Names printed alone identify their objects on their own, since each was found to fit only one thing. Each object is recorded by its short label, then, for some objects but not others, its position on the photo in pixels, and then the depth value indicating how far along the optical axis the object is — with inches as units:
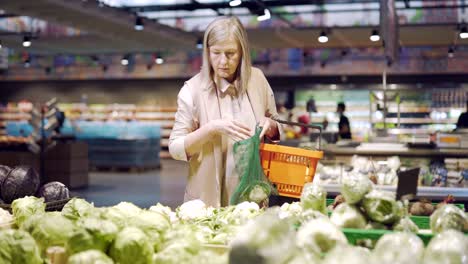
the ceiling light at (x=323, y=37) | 524.2
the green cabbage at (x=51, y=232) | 82.7
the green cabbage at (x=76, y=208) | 92.5
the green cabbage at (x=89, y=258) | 66.0
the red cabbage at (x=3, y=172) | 130.7
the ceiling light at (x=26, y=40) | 552.0
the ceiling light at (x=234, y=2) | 378.0
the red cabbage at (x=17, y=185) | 128.1
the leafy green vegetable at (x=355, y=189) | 84.4
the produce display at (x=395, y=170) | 258.4
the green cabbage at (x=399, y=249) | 60.2
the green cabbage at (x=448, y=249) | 65.9
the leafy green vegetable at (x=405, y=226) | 81.0
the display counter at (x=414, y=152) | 296.7
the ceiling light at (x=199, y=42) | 581.9
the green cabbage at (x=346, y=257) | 56.9
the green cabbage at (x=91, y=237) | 74.2
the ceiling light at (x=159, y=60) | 695.7
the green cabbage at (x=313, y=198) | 91.6
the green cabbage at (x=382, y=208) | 82.4
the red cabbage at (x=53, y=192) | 127.1
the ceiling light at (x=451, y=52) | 624.0
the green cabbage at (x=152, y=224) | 80.3
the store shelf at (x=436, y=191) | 237.6
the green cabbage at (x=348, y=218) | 82.0
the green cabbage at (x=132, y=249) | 73.9
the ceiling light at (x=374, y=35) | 488.7
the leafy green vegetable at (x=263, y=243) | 58.1
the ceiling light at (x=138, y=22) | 480.4
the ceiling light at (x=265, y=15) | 438.0
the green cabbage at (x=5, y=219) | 99.1
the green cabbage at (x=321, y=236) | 69.9
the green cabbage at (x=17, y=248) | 73.9
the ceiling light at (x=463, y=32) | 466.3
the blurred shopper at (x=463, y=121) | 442.9
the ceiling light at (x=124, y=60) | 786.2
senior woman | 128.0
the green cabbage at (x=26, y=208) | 102.1
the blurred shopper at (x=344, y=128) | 535.5
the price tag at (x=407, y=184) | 87.6
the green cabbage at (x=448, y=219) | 81.4
